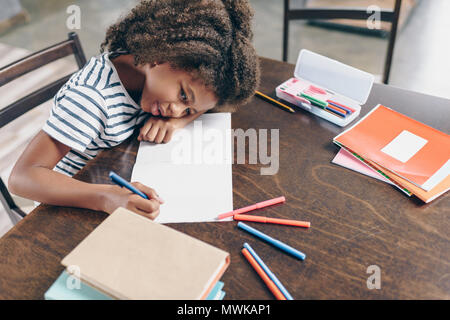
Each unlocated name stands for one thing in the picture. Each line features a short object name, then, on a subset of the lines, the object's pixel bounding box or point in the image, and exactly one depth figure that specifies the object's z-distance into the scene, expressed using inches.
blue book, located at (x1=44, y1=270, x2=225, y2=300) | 21.5
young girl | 32.5
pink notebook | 30.7
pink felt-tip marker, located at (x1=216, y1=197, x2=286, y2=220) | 28.0
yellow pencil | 38.3
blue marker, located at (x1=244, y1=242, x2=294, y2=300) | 22.8
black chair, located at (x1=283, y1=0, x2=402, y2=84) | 49.6
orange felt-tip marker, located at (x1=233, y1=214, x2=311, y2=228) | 26.9
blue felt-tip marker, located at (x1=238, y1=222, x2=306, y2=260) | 24.8
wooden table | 23.4
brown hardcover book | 20.1
